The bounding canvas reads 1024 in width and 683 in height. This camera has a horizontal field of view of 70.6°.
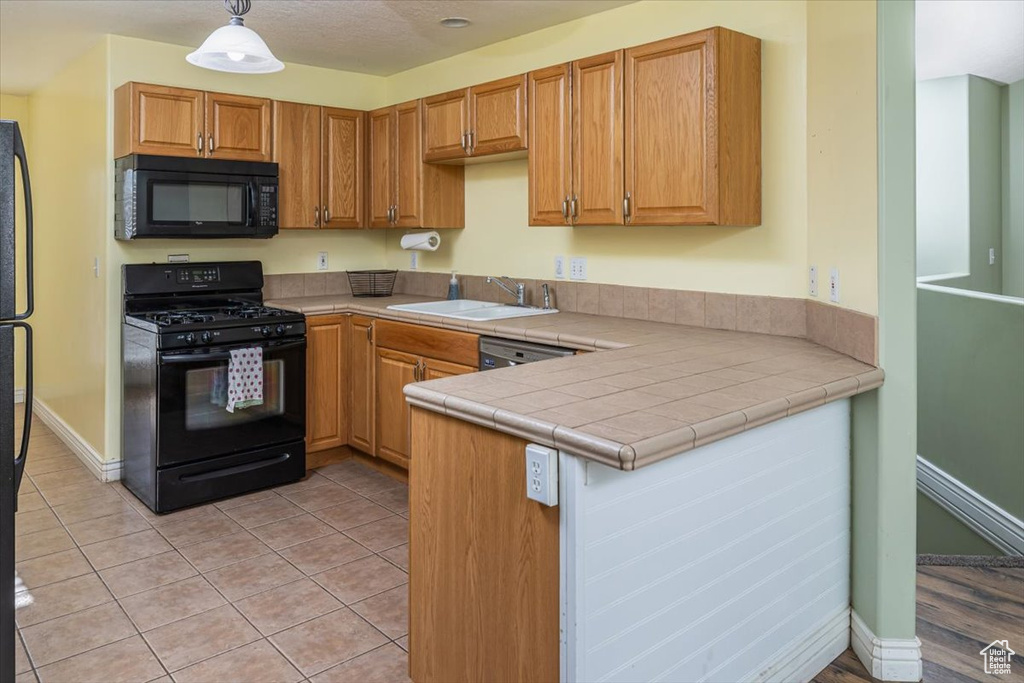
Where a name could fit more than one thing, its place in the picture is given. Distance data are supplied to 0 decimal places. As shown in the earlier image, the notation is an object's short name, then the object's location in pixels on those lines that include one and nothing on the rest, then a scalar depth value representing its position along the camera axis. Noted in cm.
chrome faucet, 390
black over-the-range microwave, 362
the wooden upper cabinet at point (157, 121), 362
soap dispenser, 425
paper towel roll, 428
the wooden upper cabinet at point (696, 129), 268
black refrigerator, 168
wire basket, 460
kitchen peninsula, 149
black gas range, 342
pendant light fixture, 244
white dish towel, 357
